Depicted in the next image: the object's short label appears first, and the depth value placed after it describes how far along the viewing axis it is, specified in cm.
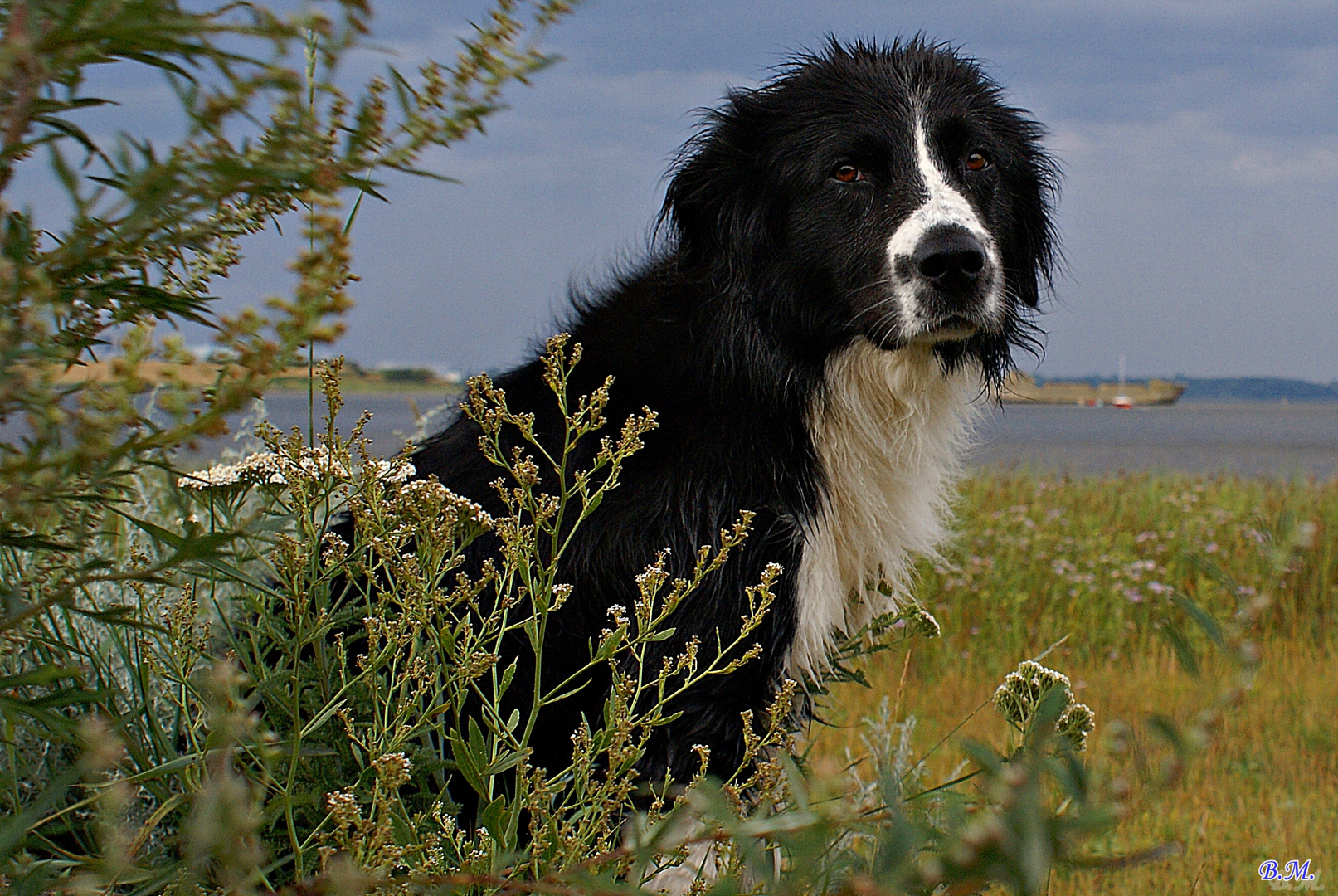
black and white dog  190
